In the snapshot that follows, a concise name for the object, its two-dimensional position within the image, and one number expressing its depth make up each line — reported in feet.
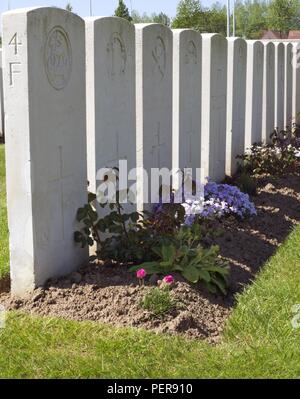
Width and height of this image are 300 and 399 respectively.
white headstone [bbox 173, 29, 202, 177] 18.03
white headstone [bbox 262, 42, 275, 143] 27.07
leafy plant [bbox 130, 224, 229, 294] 12.19
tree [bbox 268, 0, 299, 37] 191.83
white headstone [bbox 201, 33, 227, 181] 20.28
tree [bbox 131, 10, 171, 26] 199.93
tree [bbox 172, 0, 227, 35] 139.44
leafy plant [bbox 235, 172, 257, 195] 20.39
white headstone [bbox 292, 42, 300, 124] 32.60
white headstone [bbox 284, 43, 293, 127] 30.91
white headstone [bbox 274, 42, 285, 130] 28.84
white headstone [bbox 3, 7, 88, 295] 11.30
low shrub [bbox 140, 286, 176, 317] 11.02
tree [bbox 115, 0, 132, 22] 137.18
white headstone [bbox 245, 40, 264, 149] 24.76
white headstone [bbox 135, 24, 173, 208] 15.84
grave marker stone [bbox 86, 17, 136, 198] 13.62
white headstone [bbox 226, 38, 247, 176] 22.48
